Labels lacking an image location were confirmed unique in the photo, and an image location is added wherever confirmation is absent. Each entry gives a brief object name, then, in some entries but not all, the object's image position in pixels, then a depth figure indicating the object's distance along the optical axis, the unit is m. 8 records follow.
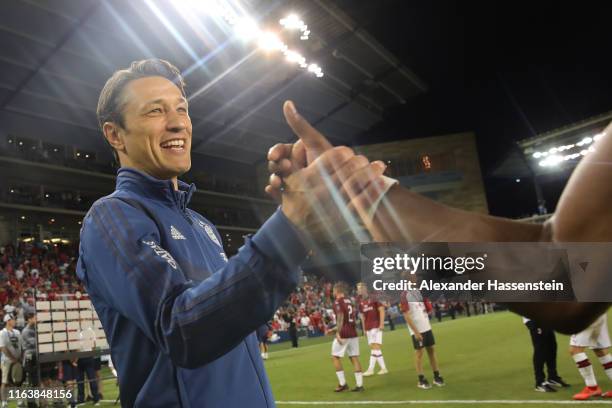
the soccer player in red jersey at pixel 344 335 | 9.34
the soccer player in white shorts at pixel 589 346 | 6.74
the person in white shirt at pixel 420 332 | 8.71
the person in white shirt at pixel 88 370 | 8.43
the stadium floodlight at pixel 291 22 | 21.92
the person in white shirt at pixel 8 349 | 9.10
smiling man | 1.08
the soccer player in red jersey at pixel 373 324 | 10.64
